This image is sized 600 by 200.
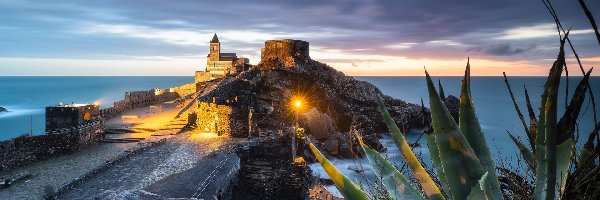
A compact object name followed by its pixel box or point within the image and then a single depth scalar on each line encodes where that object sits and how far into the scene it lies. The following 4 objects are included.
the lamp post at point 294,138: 21.06
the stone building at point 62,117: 23.75
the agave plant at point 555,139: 1.39
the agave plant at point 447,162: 1.40
